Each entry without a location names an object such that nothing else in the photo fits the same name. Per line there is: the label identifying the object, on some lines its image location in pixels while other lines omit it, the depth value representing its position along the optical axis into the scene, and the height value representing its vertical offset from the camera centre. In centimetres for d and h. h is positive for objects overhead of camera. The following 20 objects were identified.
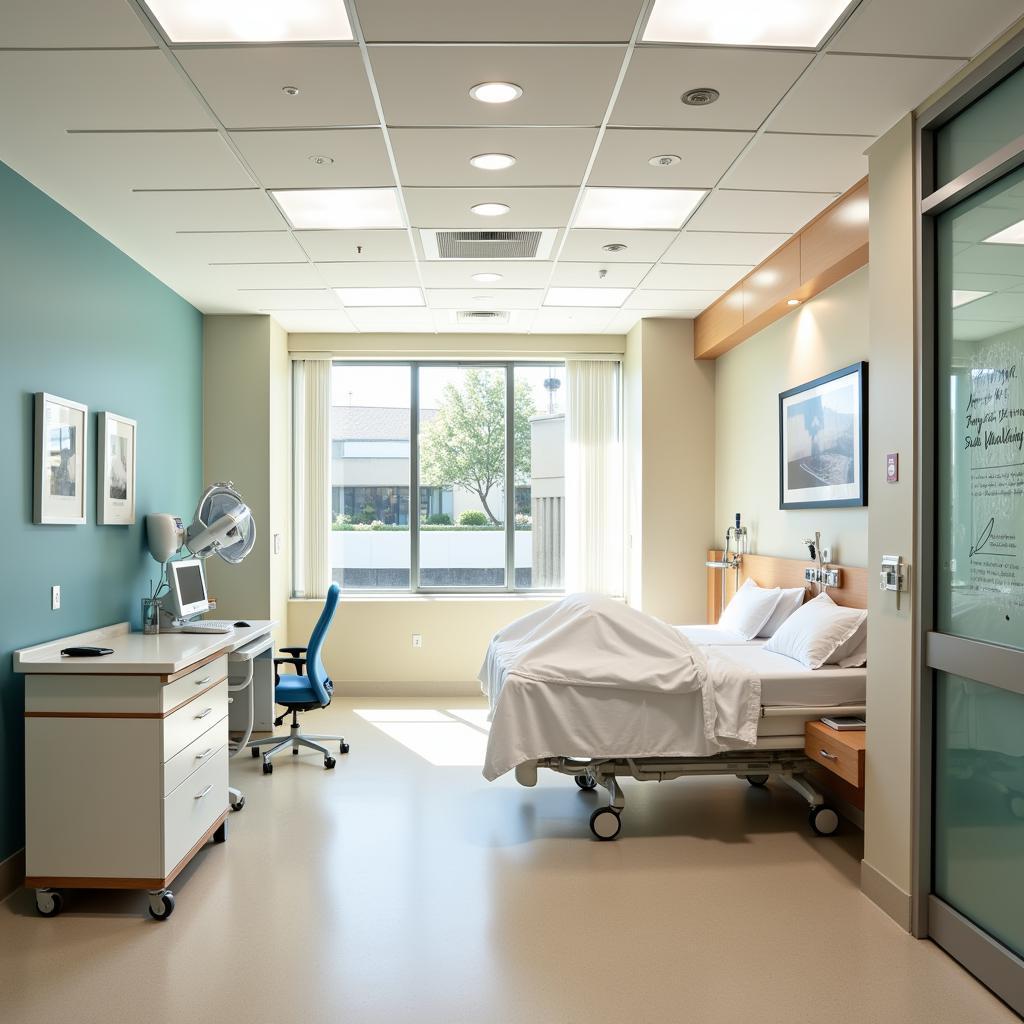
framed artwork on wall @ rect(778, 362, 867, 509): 422 +36
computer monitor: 458 -43
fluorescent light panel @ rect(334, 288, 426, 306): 570 +140
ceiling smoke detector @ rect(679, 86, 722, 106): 299 +142
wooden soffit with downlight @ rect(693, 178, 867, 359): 396 +124
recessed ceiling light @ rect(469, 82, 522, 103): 293 +141
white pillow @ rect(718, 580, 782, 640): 490 -57
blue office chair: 493 -103
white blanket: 378 -86
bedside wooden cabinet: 339 -99
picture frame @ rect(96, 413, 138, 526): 431 +18
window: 726 +28
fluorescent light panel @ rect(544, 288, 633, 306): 568 +140
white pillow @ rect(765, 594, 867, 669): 396 -56
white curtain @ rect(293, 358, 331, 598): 704 +42
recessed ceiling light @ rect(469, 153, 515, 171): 356 +142
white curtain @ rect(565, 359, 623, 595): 705 +24
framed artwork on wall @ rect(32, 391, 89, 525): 368 +20
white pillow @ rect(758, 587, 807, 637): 479 -54
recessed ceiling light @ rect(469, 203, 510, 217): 415 +143
